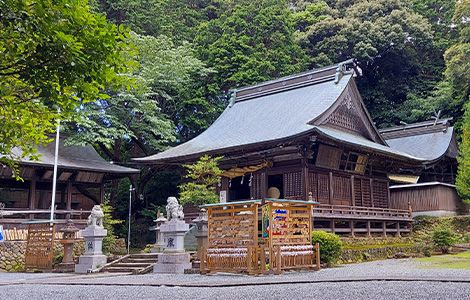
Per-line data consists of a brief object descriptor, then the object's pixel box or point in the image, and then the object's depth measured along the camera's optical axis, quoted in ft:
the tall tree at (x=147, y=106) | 86.33
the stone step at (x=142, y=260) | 51.47
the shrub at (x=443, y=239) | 55.88
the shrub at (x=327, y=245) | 44.27
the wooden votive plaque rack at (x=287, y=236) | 36.76
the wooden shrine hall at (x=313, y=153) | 64.95
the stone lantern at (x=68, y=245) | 54.65
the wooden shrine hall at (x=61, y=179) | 74.23
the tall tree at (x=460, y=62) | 101.35
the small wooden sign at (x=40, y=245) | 54.80
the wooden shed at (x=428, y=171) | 84.84
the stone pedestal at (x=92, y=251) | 50.94
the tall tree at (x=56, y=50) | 19.93
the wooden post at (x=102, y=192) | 87.20
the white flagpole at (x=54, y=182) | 67.41
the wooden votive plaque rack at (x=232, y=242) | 37.27
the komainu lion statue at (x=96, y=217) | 53.11
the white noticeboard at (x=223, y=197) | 67.88
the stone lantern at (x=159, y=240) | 57.36
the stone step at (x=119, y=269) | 48.99
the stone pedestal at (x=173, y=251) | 44.45
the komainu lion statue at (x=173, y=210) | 45.96
